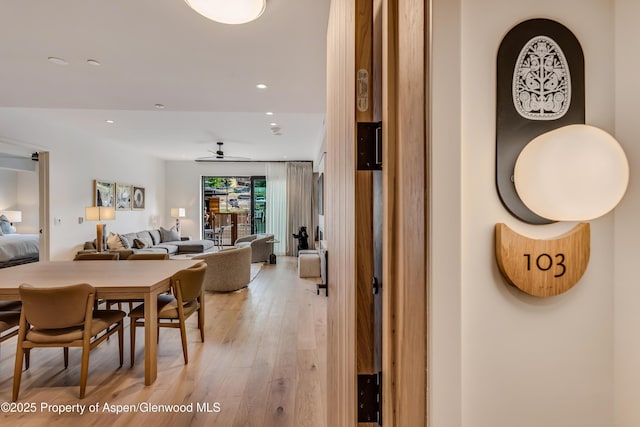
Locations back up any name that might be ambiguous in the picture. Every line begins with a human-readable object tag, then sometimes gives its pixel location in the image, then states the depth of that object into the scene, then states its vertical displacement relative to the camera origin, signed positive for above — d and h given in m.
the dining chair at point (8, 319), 2.22 -0.84
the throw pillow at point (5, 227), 7.05 -0.40
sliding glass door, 9.09 +0.14
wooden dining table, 2.20 -0.55
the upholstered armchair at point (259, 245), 6.99 -0.85
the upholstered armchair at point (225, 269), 4.68 -0.93
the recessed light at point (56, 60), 2.42 +1.21
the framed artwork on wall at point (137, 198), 7.32 +0.30
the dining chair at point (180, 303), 2.53 -0.82
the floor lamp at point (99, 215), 4.79 -0.09
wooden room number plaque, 0.60 -0.10
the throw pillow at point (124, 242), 6.01 -0.65
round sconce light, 0.55 +0.07
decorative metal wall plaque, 0.62 +0.25
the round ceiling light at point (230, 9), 1.63 +1.11
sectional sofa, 5.89 -0.74
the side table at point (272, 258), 7.29 -1.17
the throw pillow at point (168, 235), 7.74 -0.66
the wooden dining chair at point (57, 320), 1.97 -0.74
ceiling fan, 7.08 +1.43
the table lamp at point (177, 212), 8.32 -0.06
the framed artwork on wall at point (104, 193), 5.93 +0.34
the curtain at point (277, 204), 8.74 +0.16
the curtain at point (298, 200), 8.69 +0.27
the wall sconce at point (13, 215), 7.53 -0.13
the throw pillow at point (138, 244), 6.30 -0.71
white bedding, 5.37 -0.68
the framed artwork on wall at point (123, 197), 6.73 +0.29
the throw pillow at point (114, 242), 5.85 -0.62
